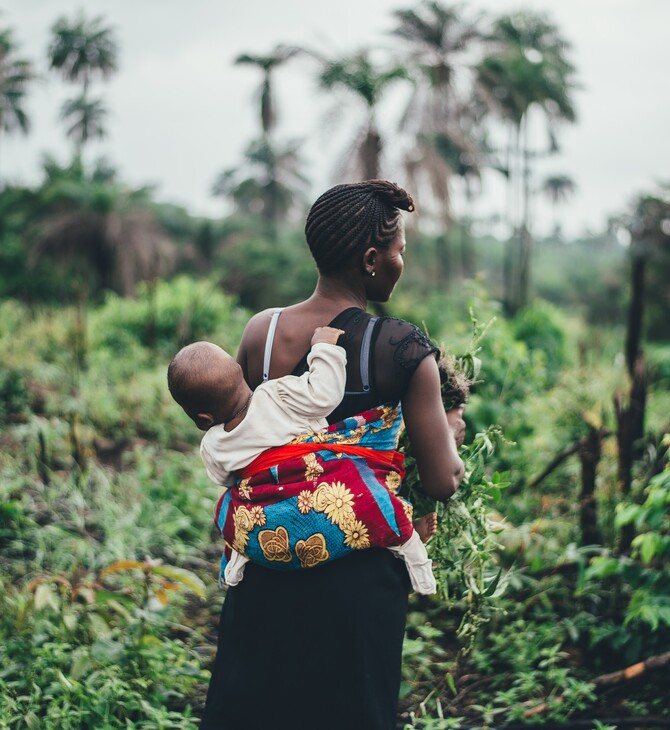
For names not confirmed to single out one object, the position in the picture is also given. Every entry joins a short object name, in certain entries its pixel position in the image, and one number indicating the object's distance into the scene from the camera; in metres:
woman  1.66
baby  1.62
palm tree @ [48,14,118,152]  30.23
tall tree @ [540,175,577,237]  41.44
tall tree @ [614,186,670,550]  3.85
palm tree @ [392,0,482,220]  12.77
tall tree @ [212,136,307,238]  33.69
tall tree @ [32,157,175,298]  15.38
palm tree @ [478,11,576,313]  18.09
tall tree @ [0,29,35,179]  27.23
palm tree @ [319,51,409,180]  11.90
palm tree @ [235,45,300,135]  12.38
